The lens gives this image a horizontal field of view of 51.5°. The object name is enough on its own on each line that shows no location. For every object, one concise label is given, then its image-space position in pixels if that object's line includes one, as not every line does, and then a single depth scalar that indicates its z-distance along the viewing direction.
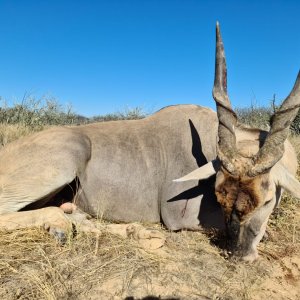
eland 2.46
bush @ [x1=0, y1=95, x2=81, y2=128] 7.99
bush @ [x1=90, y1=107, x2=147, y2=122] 9.30
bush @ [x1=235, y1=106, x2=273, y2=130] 8.07
